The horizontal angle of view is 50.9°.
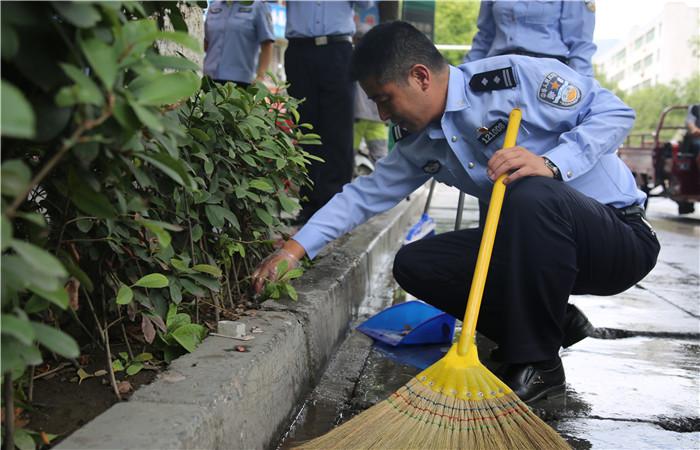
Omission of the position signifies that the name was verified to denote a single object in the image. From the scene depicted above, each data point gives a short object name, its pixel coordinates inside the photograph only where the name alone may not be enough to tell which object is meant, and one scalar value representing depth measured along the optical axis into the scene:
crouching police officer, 2.26
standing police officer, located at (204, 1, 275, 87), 5.07
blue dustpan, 2.93
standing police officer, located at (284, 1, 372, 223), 4.41
